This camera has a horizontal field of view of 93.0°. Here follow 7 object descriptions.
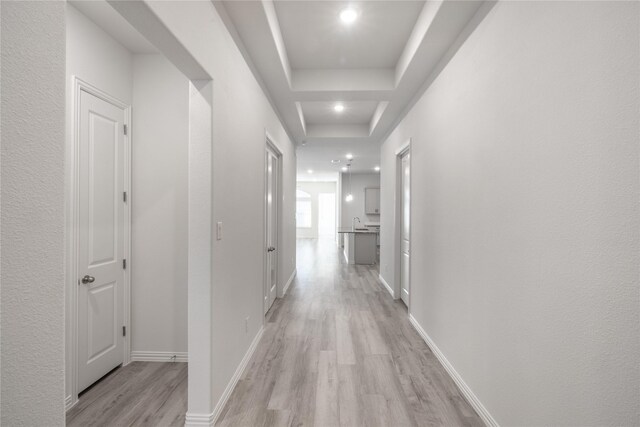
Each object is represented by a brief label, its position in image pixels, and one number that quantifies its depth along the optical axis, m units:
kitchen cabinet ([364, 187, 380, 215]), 10.84
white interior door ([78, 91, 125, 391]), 2.22
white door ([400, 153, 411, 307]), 4.04
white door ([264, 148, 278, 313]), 3.87
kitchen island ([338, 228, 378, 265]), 7.73
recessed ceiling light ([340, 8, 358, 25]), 2.37
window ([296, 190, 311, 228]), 14.39
